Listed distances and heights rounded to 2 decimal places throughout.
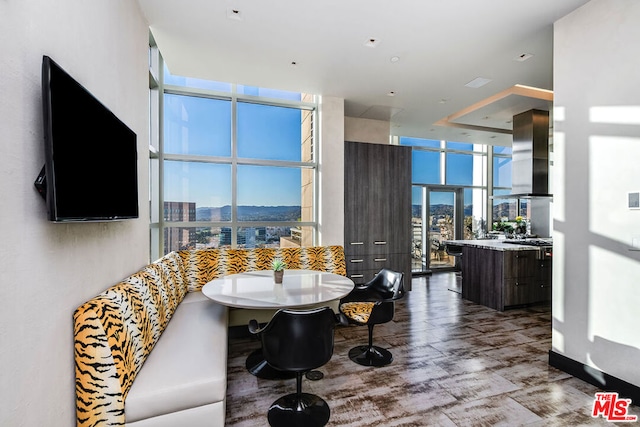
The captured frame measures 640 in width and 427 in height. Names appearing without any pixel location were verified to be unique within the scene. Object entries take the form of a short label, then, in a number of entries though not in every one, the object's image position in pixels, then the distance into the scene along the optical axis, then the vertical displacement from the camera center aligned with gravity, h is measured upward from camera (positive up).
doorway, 7.20 -0.27
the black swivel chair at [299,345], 1.88 -0.86
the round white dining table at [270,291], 2.29 -0.69
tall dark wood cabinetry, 4.91 +0.05
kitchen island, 4.43 -0.95
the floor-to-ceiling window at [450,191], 7.24 +0.55
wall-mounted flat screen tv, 1.20 +0.28
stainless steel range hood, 4.79 +0.94
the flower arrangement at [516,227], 5.81 -0.28
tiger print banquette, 1.50 -0.94
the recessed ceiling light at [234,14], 2.61 +1.76
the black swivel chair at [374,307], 2.74 -0.96
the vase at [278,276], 2.89 -0.62
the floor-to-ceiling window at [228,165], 4.17 +0.70
